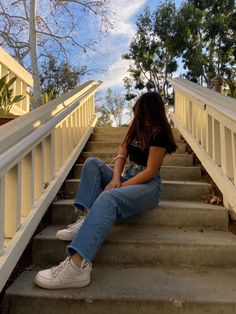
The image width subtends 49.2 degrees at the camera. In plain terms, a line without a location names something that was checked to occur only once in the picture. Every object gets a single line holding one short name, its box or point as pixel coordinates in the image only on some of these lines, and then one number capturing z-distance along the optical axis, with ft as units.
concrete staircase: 4.08
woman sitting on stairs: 4.31
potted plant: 9.66
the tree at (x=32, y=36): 13.26
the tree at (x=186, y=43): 31.28
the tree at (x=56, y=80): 33.99
